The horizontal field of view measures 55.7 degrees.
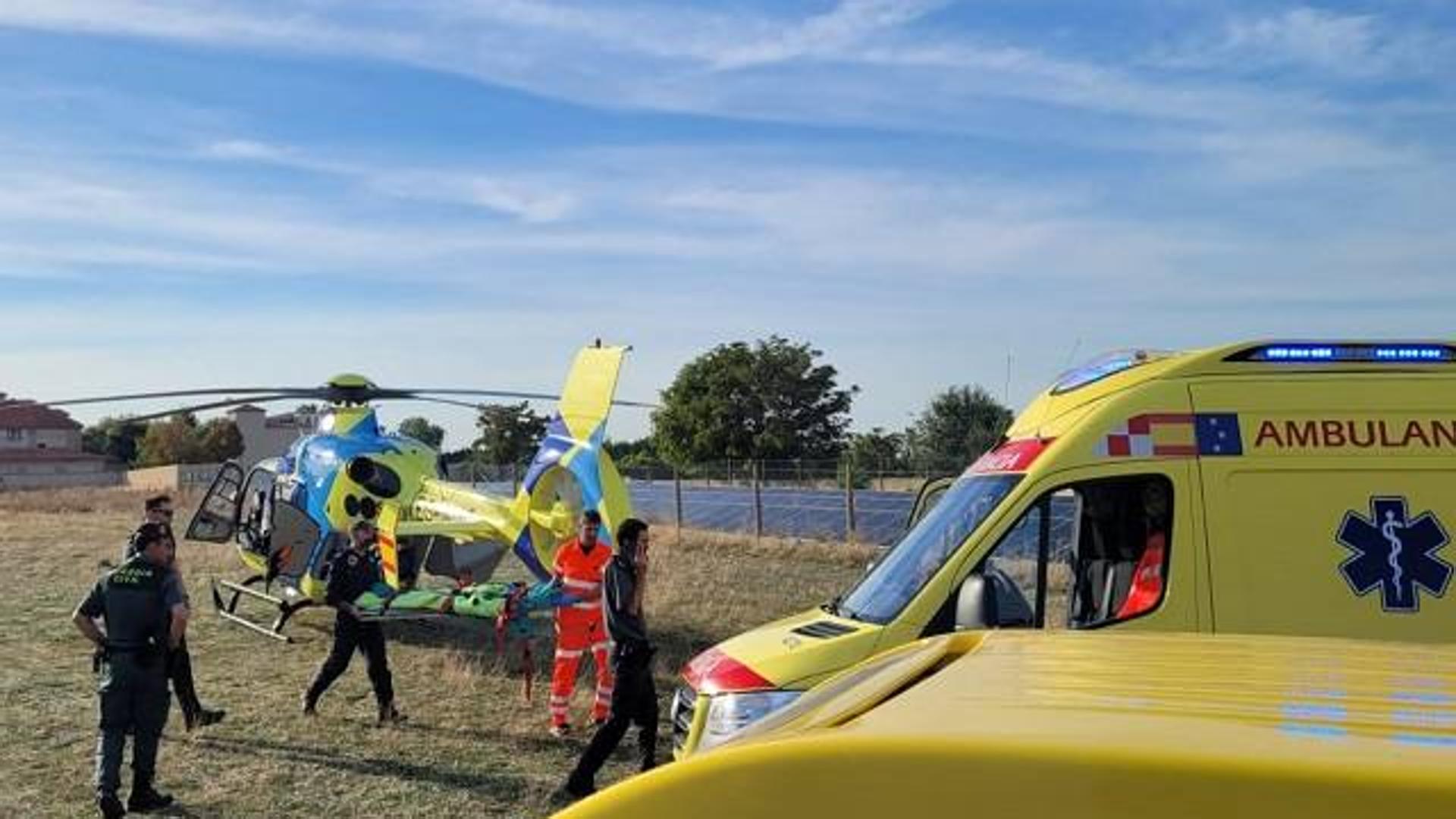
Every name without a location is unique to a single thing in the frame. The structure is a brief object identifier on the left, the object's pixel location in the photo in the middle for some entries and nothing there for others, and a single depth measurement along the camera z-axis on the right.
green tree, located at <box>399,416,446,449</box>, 65.25
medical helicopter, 13.43
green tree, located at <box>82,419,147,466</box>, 99.25
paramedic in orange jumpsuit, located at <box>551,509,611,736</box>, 10.84
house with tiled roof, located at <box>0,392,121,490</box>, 80.88
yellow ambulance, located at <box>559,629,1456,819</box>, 1.50
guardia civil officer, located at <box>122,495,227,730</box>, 10.70
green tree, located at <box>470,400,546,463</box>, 63.09
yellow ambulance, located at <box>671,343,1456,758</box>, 5.77
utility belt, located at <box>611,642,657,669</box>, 9.23
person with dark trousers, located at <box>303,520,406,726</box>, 11.25
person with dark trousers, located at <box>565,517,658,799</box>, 8.81
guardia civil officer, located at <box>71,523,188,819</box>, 8.83
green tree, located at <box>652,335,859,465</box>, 66.56
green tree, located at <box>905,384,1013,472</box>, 48.06
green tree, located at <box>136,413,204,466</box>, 88.38
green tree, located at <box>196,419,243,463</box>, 84.94
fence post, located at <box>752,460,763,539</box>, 26.08
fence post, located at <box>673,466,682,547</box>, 28.33
